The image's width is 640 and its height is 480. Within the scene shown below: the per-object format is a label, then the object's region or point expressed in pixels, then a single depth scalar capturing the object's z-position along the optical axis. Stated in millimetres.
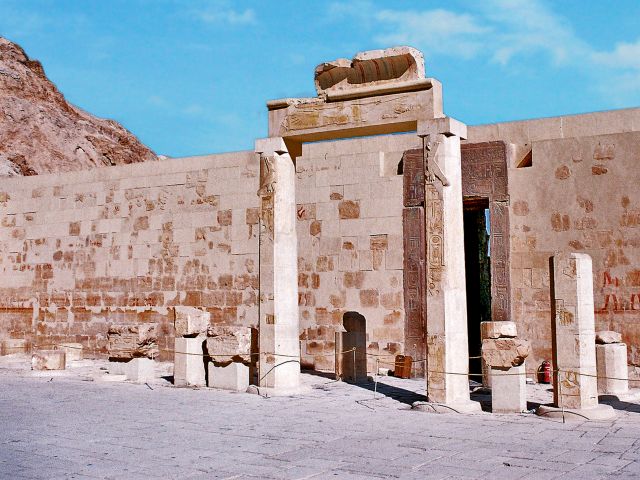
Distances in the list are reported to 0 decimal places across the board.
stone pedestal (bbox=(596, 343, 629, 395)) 9961
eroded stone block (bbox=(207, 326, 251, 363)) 10688
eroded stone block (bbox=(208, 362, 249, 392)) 10734
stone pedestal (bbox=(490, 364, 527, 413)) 8672
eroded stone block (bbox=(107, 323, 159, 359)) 11914
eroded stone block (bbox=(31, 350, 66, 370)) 12836
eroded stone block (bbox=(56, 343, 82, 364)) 14789
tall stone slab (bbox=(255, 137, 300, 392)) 10398
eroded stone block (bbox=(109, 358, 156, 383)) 11844
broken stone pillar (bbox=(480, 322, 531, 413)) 8688
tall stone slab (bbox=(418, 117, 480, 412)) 9047
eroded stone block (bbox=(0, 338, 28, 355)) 16141
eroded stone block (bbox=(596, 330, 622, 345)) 10141
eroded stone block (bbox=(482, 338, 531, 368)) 8695
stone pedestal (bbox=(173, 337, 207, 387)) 11141
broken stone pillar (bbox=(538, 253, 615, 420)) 8234
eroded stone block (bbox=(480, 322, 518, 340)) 8781
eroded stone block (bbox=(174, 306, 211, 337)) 11258
